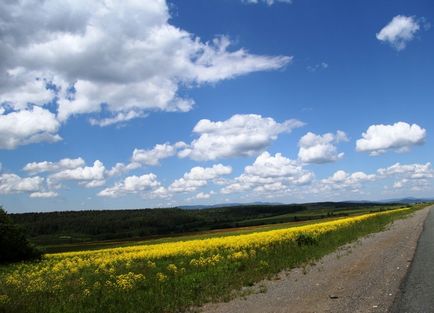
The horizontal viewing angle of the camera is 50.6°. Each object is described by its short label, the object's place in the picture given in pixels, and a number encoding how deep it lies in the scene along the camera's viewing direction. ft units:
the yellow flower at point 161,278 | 55.39
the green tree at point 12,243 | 100.63
